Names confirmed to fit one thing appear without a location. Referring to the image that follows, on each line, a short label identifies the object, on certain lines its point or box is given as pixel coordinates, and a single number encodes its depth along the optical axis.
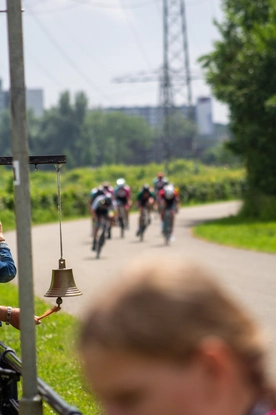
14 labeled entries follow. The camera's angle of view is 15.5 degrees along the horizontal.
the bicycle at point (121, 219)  30.64
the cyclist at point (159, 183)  34.03
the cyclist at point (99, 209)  23.27
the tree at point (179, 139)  130.50
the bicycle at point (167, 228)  25.91
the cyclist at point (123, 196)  32.53
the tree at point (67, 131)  130.50
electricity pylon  61.97
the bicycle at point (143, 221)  28.34
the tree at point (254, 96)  36.28
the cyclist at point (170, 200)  26.80
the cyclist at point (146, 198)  29.30
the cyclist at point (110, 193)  23.65
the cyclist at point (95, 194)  25.51
